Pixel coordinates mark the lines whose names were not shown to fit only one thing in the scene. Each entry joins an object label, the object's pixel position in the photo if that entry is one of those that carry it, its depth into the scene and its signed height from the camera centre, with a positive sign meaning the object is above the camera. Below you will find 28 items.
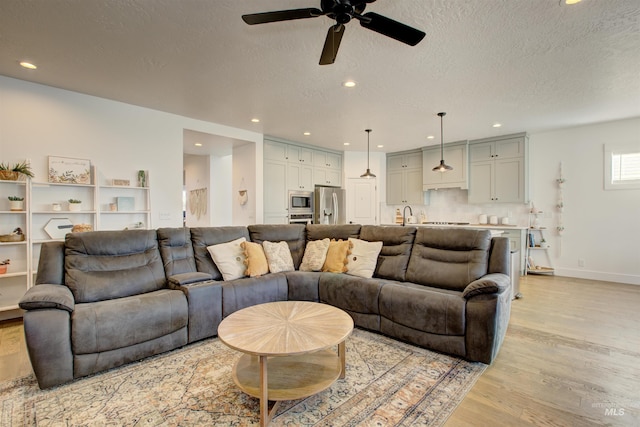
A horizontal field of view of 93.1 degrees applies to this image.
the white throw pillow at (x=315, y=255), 3.68 -0.56
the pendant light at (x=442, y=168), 4.68 +0.66
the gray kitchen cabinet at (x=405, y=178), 7.06 +0.78
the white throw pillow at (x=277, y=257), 3.55 -0.55
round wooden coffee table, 1.69 -0.76
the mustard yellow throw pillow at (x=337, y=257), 3.54 -0.56
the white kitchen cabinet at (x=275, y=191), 5.82 +0.38
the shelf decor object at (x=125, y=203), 4.08 +0.10
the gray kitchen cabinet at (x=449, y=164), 6.27 +0.95
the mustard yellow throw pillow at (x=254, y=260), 3.33 -0.56
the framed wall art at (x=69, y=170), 3.60 +0.49
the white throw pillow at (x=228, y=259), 3.24 -0.53
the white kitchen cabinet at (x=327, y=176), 6.73 +0.78
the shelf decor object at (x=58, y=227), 3.61 -0.20
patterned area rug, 1.75 -1.21
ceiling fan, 1.71 +1.12
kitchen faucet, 6.84 -0.11
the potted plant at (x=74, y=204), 3.70 +0.07
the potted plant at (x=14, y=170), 3.24 +0.43
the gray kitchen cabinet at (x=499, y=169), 5.66 +0.80
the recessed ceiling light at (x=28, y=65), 2.98 +1.45
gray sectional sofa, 2.14 -0.74
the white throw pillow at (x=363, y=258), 3.38 -0.55
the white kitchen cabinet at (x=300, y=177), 6.21 +0.71
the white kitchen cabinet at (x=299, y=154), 6.23 +1.18
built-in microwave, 6.24 +0.18
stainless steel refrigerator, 6.61 +0.12
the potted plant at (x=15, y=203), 3.31 +0.08
